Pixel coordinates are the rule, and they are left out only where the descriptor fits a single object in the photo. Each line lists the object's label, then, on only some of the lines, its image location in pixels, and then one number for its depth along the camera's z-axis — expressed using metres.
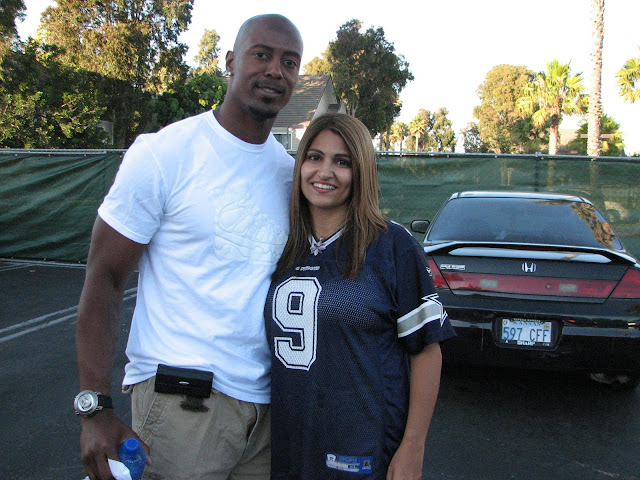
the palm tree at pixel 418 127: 94.56
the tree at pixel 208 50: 61.00
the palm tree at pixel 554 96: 36.22
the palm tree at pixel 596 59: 17.02
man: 1.66
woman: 1.69
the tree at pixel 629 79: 29.33
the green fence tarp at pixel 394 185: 8.44
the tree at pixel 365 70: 37.88
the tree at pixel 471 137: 89.06
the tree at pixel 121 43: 26.69
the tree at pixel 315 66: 44.72
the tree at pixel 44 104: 15.41
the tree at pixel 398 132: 95.12
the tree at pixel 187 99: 29.95
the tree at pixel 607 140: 38.78
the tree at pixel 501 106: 59.97
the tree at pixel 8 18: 14.65
